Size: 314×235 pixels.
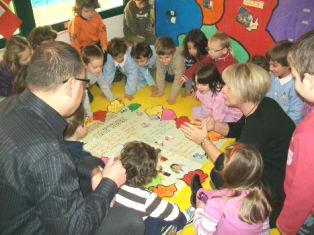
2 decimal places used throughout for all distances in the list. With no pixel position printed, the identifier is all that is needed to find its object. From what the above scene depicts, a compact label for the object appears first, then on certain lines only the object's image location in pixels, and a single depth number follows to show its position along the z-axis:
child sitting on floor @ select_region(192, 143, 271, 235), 1.63
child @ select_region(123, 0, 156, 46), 4.76
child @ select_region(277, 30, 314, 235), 1.37
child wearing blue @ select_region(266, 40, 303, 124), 2.90
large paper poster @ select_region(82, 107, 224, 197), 2.66
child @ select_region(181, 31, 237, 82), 3.42
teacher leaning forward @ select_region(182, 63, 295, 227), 1.97
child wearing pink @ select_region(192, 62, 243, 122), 2.96
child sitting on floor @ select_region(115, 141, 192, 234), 1.85
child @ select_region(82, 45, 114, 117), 3.33
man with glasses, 1.17
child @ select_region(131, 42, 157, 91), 3.71
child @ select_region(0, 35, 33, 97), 3.00
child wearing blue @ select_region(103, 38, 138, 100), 3.73
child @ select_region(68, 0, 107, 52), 4.10
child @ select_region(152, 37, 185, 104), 3.67
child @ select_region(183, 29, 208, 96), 3.73
